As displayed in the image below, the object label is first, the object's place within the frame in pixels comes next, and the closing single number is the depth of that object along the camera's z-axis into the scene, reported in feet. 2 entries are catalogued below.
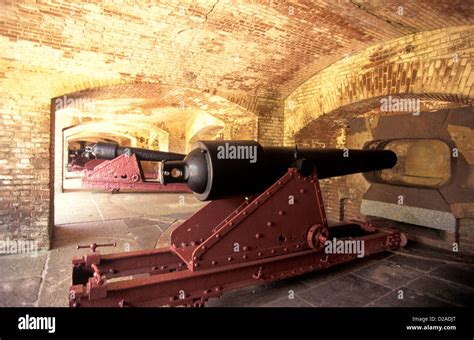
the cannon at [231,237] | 7.79
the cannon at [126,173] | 24.03
